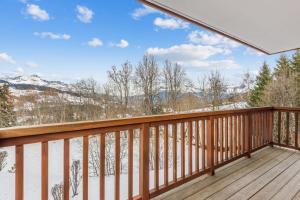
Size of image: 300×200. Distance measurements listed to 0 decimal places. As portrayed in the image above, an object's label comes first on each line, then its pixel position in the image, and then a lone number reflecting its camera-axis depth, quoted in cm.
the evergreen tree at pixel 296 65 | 1142
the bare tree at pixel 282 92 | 1089
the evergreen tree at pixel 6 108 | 487
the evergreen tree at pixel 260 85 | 1175
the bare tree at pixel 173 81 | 784
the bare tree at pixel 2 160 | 444
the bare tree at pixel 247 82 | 1178
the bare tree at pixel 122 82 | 684
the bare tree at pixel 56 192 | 316
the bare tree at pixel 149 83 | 744
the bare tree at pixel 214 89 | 866
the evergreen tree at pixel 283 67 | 1188
